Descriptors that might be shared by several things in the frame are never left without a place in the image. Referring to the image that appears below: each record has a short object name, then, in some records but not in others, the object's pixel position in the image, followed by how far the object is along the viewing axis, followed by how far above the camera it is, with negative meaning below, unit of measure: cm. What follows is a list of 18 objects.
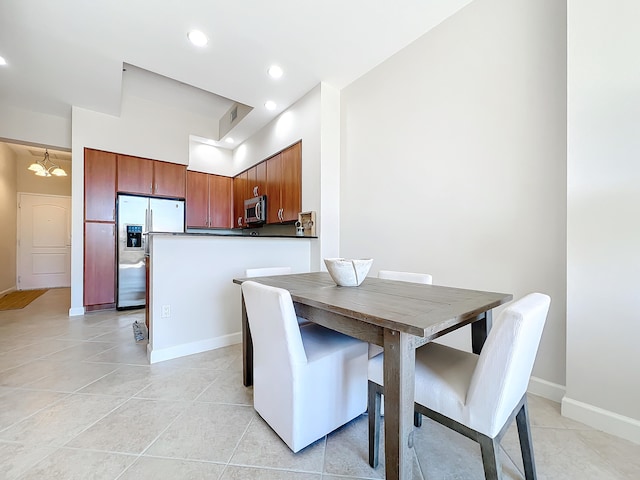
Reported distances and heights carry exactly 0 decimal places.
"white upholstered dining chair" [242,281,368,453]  127 -68
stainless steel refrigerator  412 -8
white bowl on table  159 -18
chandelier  494 +121
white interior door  605 -8
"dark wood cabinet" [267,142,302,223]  362 +76
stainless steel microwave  429 +47
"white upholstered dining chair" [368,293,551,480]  86 -53
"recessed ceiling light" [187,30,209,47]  246 +184
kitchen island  234 -46
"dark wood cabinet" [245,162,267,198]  441 +98
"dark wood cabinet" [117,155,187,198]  421 +99
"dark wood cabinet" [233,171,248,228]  505 +81
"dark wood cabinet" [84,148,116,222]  395 +77
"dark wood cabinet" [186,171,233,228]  506 +73
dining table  92 -29
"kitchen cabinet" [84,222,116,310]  394 -39
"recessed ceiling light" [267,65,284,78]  296 +185
